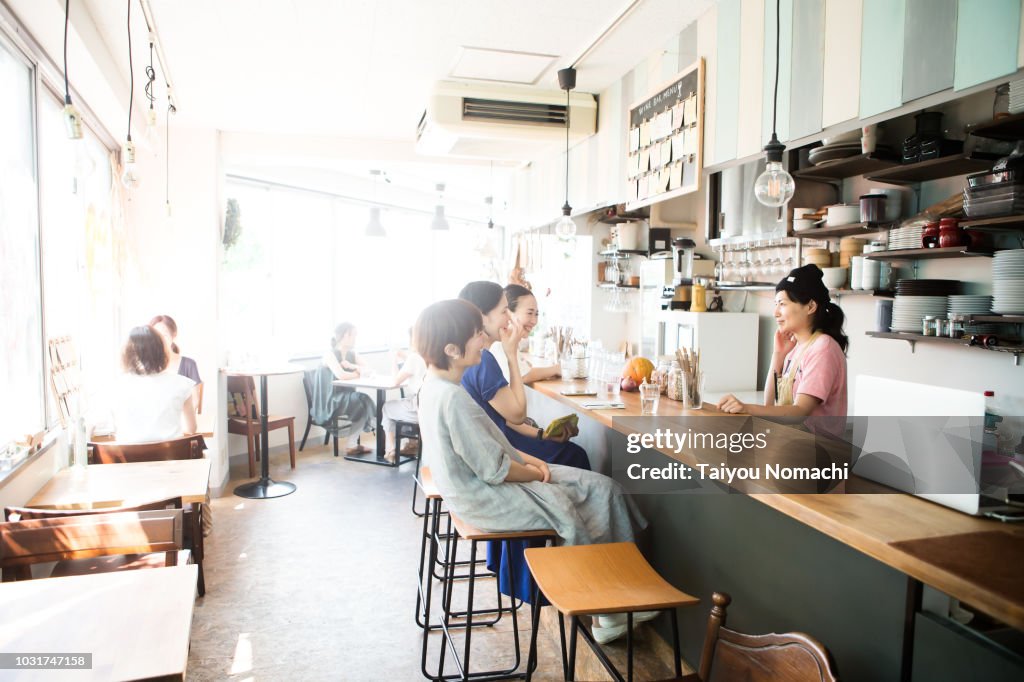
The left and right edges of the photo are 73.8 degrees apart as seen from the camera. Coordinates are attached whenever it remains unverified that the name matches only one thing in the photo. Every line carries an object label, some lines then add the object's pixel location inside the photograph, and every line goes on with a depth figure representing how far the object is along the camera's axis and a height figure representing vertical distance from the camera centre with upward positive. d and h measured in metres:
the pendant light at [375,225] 7.98 +0.88
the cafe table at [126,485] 2.70 -0.81
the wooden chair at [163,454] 3.23 -0.80
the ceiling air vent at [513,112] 4.64 +1.32
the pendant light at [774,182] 2.45 +0.45
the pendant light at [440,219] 8.60 +1.05
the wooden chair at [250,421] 5.97 -1.12
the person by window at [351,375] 6.79 -0.75
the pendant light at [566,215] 4.41 +0.60
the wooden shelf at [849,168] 3.54 +0.79
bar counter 1.21 -0.48
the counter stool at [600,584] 1.95 -0.85
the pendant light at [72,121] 2.31 +0.59
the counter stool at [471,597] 2.44 -1.14
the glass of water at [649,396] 3.04 -0.40
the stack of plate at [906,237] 3.51 +0.39
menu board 3.61 +0.95
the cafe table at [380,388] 6.26 -0.83
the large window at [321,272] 7.35 +0.34
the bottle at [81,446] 3.27 -0.74
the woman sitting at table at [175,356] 4.82 -0.44
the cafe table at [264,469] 5.51 -1.44
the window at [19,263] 2.86 +0.13
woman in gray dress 2.46 -0.60
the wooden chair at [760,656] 1.32 -0.74
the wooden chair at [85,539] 1.95 -0.72
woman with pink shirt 2.86 -0.19
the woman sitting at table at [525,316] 3.76 -0.07
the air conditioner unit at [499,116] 4.59 +1.29
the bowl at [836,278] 4.10 +0.19
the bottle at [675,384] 3.12 -0.36
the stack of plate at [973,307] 3.21 +0.03
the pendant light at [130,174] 2.89 +0.53
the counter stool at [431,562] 2.90 -1.17
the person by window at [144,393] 3.72 -0.54
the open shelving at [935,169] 3.15 +0.70
